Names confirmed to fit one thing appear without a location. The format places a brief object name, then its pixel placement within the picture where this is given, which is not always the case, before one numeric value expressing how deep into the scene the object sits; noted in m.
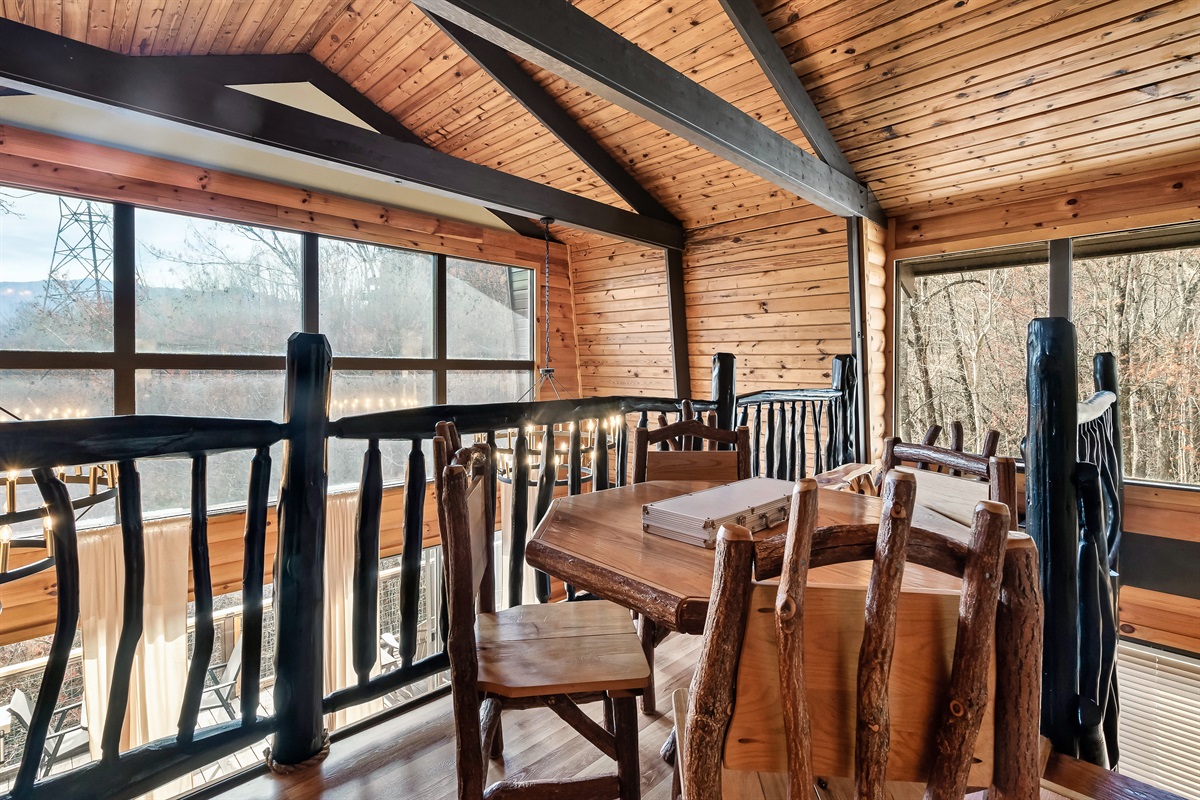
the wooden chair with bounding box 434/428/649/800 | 1.26
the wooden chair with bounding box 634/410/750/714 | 2.29
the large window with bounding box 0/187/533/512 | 3.87
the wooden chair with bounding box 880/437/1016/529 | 1.41
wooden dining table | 1.09
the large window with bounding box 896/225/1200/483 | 3.52
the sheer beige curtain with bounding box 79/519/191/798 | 3.74
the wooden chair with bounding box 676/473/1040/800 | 0.75
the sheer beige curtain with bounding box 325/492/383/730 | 4.69
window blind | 2.96
